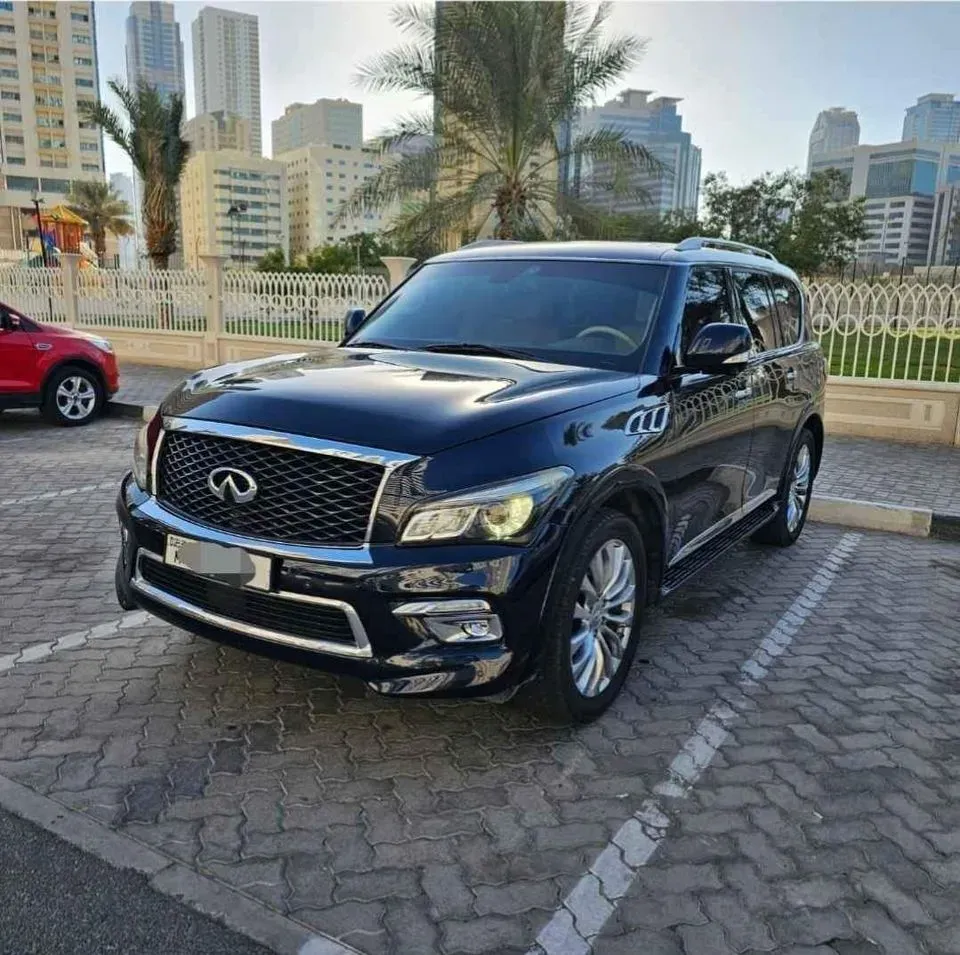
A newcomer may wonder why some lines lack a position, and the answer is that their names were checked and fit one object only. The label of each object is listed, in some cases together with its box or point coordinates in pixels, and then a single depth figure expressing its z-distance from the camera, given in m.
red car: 9.70
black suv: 2.79
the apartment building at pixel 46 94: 108.44
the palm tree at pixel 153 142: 23.97
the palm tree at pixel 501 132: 15.36
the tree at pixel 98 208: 70.06
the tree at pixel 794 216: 37.12
